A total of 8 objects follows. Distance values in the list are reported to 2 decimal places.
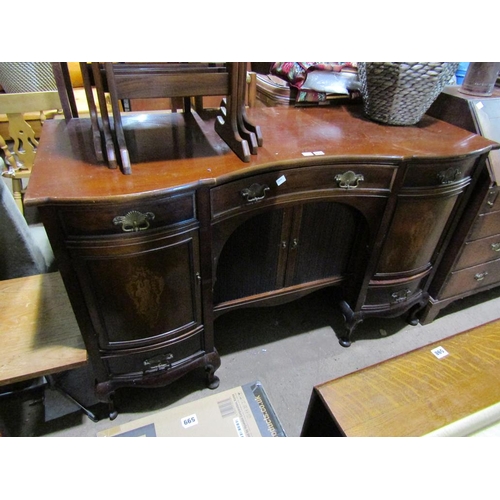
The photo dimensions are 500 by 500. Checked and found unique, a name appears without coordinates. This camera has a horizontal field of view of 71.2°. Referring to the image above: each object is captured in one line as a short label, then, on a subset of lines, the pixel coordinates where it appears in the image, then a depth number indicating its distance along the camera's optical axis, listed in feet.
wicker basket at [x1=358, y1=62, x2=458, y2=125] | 3.53
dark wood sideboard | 2.64
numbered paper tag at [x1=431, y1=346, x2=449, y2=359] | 3.19
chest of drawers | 4.12
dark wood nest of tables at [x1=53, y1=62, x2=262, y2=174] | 2.59
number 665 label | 3.69
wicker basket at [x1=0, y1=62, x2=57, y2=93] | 4.91
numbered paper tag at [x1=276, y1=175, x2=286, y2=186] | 3.19
